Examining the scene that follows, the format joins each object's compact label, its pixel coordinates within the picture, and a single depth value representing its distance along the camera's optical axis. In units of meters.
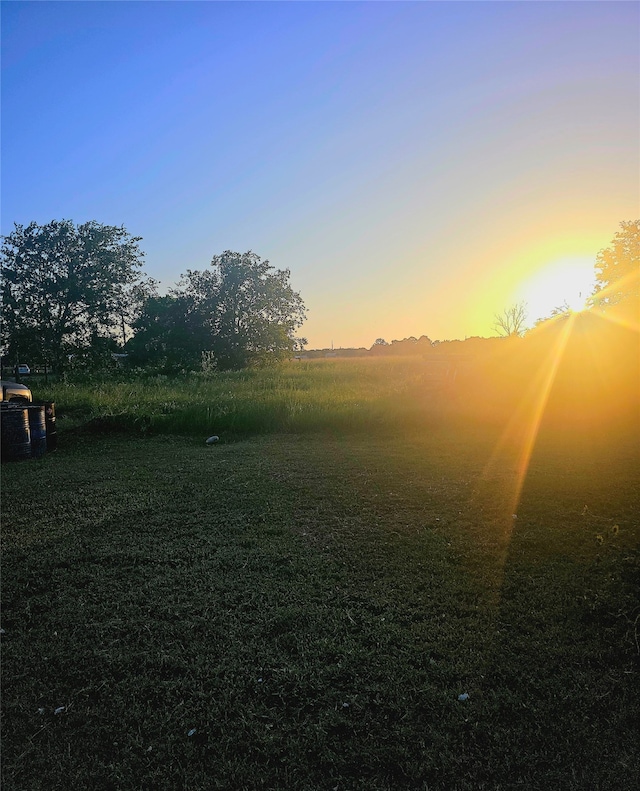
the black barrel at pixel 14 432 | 5.96
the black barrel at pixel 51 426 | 6.82
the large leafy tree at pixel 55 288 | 19.52
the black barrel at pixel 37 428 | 6.32
